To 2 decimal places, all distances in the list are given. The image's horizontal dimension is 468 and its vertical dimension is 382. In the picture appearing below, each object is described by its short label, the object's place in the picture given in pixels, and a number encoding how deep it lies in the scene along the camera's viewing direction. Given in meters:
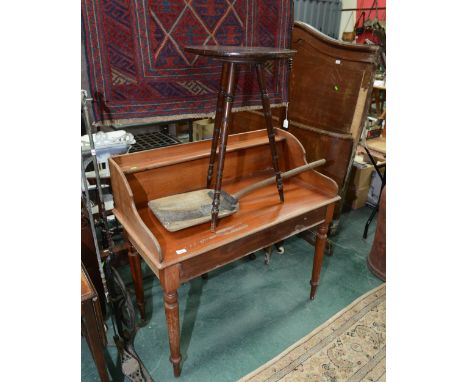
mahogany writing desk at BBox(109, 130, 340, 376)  1.47
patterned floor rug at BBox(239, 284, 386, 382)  1.78
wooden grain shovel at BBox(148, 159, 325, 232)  1.58
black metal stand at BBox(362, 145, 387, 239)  2.88
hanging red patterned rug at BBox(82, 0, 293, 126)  1.54
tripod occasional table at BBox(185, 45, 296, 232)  1.29
